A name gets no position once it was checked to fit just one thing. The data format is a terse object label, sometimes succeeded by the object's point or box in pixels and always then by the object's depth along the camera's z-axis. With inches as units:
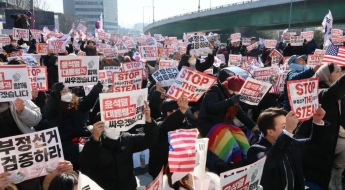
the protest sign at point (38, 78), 202.4
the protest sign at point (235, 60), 398.0
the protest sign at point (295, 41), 526.3
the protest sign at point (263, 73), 275.3
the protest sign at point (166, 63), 294.5
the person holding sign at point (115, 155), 122.5
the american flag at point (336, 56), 173.3
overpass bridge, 1259.2
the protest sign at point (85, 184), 91.3
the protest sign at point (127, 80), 190.5
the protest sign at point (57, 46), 365.8
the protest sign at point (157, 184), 90.2
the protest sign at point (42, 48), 391.1
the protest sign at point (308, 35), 552.0
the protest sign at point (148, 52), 358.1
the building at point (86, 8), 4431.6
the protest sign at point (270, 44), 570.3
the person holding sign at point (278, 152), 108.7
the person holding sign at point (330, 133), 150.8
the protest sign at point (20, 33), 504.4
